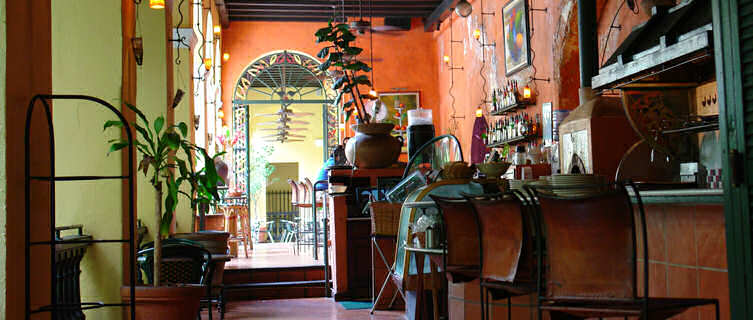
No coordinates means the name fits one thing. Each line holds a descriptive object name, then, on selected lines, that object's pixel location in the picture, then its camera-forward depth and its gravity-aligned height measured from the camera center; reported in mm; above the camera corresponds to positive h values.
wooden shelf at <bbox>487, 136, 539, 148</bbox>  9922 +607
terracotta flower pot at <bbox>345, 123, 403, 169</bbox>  6301 +351
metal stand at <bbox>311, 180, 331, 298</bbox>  6977 -802
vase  8609 +258
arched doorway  14648 +1943
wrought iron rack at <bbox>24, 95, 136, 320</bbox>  2900 -63
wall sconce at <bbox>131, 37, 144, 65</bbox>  4734 +989
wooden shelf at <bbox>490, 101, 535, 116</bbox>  10068 +1112
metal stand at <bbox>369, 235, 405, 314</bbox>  5550 -852
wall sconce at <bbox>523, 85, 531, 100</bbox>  9945 +1263
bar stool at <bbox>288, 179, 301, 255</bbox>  11840 -97
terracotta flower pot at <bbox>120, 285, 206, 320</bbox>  3751 -610
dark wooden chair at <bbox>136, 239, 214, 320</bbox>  4559 -486
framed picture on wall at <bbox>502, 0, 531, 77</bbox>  10188 +2214
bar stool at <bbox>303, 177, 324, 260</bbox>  11297 -124
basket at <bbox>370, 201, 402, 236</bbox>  5223 -244
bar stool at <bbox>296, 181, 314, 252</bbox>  11010 -189
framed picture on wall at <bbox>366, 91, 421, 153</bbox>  15047 +1746
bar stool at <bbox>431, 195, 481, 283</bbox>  3158 -253
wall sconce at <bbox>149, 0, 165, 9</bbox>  5426 +1463
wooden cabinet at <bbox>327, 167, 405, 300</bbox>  6488 -535
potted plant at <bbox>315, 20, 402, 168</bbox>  6301 +430
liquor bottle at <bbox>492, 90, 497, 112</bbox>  11180 +1297
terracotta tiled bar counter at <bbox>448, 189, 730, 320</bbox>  2547 -269
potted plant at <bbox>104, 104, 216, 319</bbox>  3758 -504
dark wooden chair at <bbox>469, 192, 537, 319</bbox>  2652 -265
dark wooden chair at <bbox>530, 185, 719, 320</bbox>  2135 -264
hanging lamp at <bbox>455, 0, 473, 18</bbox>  10570 +2670
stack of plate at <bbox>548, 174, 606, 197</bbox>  2969 -18
